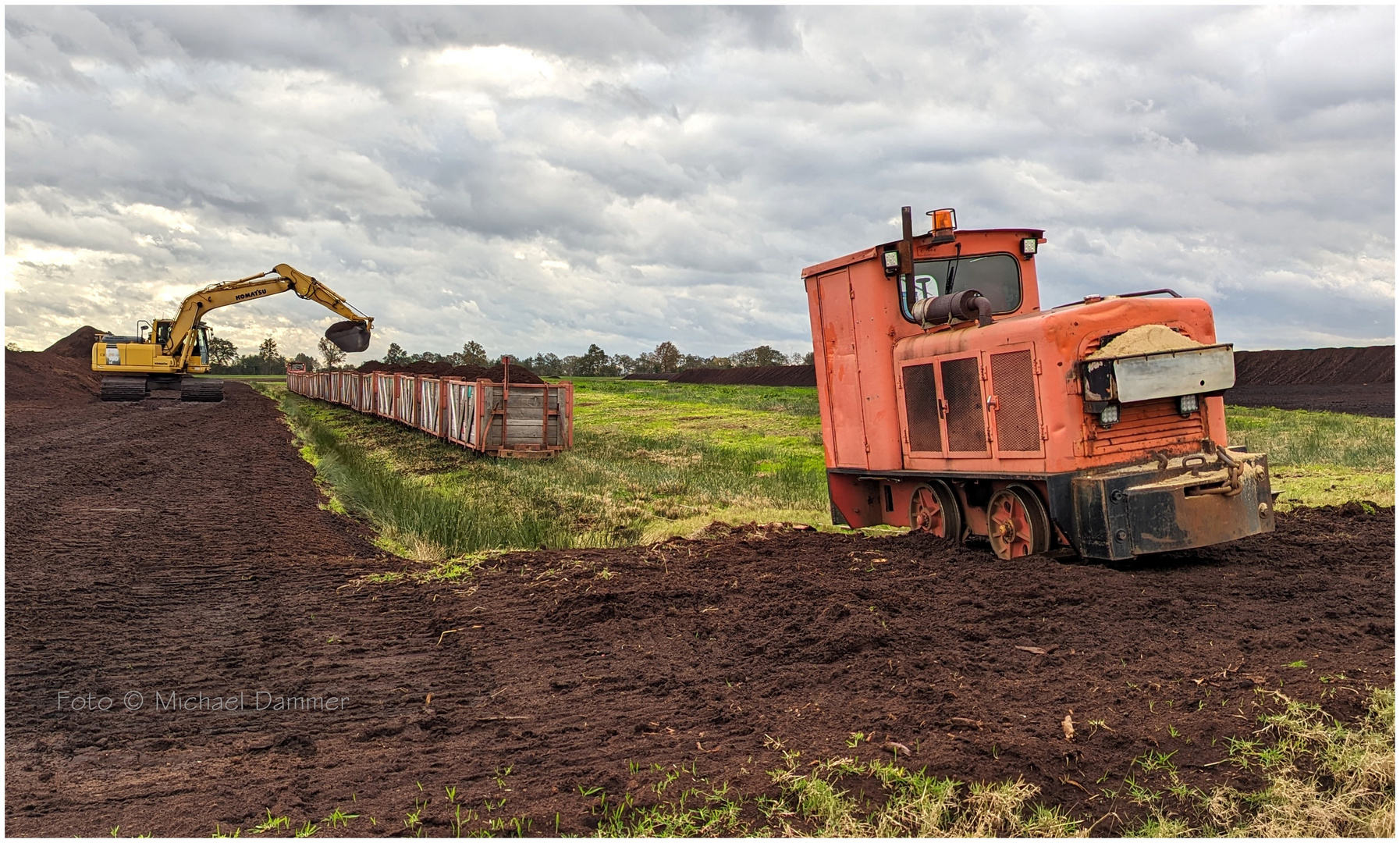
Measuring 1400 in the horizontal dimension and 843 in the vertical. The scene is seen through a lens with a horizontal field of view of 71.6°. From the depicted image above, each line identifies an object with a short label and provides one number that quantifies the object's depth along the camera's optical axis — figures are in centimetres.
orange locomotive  723
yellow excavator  3341
